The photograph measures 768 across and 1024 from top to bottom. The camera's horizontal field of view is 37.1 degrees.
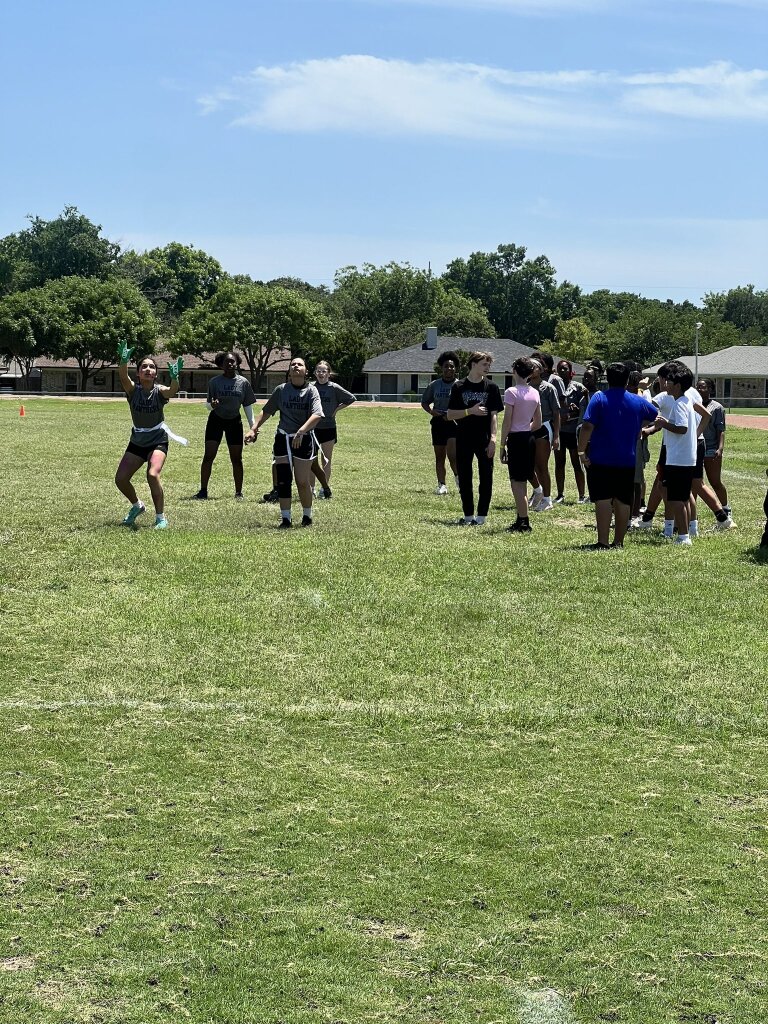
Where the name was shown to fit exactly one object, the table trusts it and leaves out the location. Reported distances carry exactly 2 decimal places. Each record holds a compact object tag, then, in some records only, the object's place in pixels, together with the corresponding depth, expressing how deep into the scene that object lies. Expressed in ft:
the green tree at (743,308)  494.59
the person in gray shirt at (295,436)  43.04
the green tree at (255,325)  289.74
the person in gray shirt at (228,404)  50.80
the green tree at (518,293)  479.41
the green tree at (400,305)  389.19
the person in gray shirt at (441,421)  54.70
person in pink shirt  42.86
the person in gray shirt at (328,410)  51.92
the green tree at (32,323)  294.46
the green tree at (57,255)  398.21
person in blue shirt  39.22
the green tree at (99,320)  293.02
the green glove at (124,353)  41.25
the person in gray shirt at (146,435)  43.16
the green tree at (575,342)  371.35
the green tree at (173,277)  415.44
